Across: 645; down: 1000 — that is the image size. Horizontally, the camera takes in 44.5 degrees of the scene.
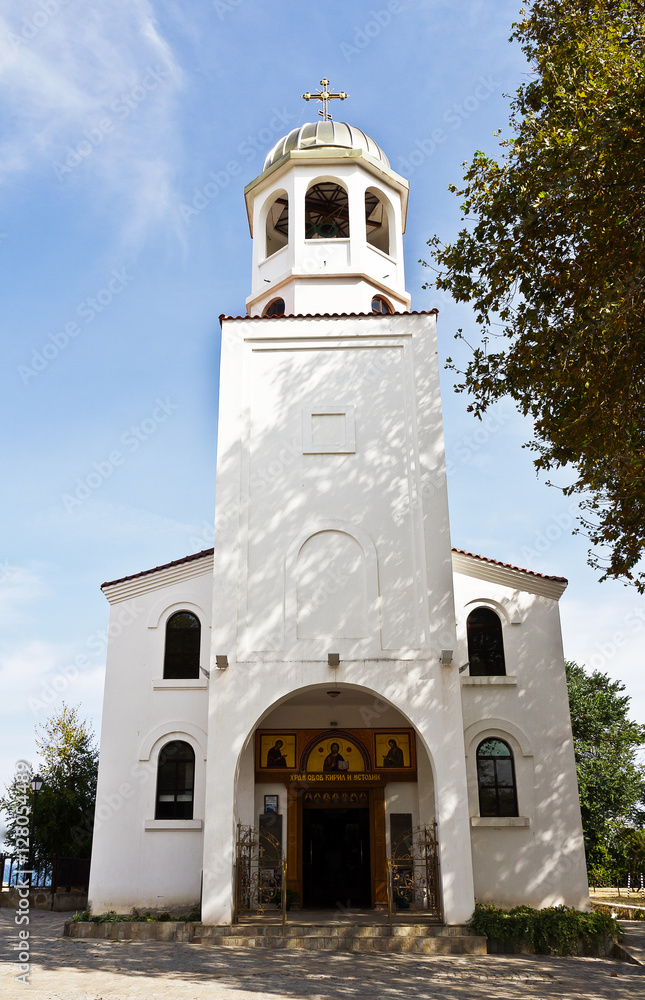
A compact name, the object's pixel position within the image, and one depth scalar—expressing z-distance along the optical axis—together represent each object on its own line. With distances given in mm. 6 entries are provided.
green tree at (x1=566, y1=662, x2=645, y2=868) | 25719
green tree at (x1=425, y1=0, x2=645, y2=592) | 8945
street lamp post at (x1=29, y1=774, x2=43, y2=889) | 18797
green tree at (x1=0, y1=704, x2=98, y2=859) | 21409
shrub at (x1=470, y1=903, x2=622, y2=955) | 12375
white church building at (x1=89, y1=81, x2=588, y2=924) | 14148
